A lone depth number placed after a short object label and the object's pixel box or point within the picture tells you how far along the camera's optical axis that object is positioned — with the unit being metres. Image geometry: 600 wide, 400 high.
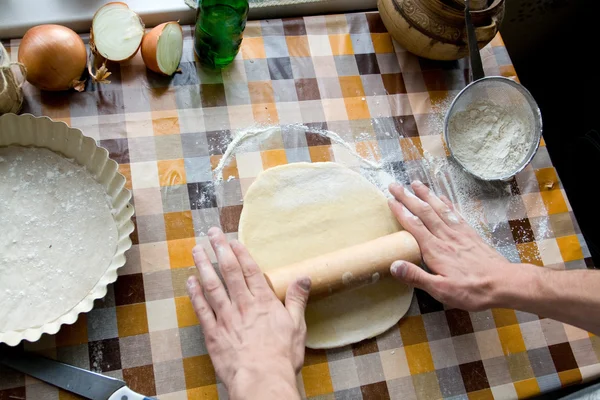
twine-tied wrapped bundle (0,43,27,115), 1.19
